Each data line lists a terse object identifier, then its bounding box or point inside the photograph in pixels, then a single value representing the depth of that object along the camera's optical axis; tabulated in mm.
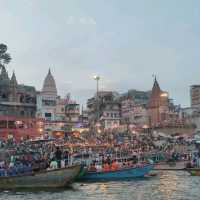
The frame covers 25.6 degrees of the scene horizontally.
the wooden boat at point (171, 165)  47969
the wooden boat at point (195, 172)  39144
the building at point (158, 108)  104250
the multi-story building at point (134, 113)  110625
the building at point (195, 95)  117488
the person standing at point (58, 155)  35025
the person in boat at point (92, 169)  38253
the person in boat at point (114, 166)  38719
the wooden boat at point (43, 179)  31516
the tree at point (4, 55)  84744
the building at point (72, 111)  95475
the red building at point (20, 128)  70875
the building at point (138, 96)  115850
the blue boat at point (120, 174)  37781
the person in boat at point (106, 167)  38375
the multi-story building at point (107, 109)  107844
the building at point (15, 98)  86812
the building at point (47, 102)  89000
